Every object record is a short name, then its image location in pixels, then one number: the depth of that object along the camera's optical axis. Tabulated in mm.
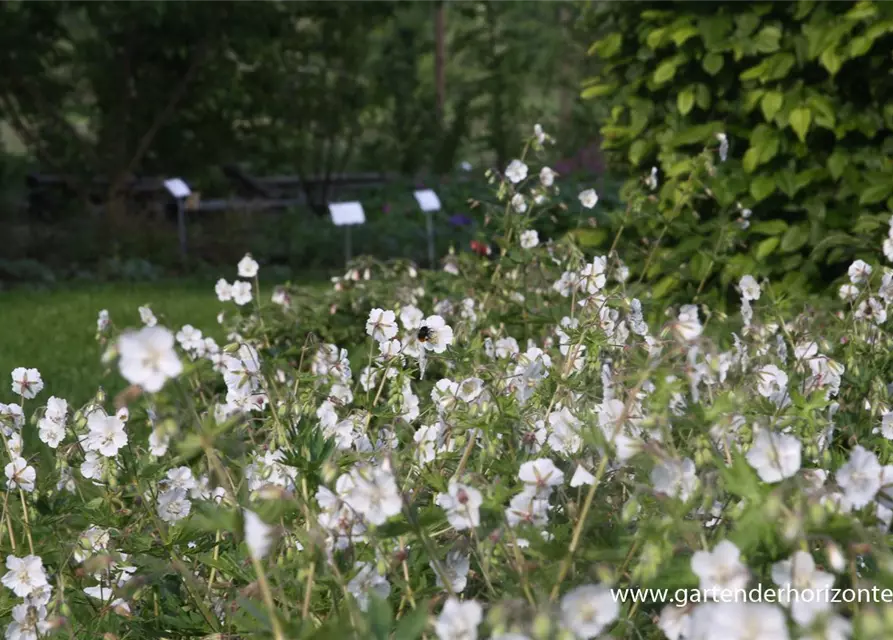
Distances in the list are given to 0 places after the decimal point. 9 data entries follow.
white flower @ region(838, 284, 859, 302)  3494
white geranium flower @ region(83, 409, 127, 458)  2412
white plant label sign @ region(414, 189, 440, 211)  8039
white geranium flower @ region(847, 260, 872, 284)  3232
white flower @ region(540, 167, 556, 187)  4617
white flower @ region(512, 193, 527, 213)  4418
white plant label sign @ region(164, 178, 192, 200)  9898
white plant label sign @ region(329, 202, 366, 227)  7336
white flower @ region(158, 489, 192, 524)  2516
